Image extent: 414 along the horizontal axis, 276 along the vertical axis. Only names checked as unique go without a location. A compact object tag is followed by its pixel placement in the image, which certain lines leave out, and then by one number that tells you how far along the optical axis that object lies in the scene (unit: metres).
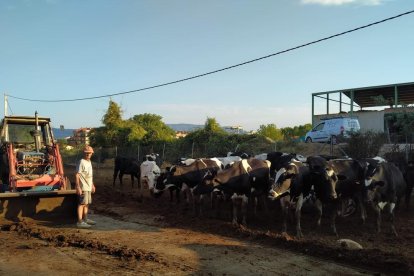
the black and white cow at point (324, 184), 10.12
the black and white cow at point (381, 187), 10.77
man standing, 10.57
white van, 25.81
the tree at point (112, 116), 44.41
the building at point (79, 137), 50.31
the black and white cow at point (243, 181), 11.43
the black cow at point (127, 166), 21.42
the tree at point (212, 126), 34.04
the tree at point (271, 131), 44.72
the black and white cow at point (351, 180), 10.96
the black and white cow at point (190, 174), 13.74
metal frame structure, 33.90
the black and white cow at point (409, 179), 13.12
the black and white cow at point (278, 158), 13.96
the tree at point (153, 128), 42.34
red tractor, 11.00
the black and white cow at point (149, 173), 15.90
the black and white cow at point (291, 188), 9.94
